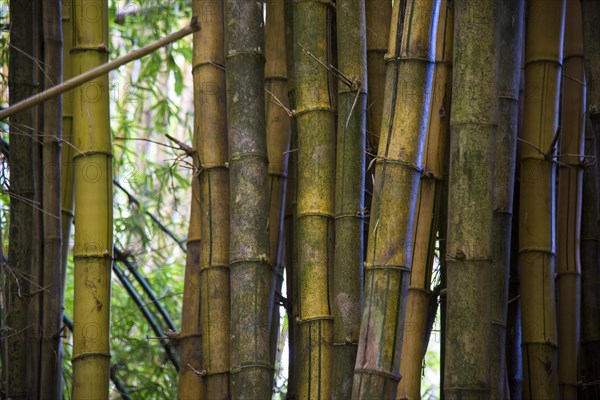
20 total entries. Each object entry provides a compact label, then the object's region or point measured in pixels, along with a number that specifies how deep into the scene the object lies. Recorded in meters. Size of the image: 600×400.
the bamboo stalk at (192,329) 5.27
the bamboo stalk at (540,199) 5.32
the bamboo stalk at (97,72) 3.30
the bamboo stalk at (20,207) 5.54
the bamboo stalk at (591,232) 4.90
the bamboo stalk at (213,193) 5.01
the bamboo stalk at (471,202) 4.33
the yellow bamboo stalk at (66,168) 6.04
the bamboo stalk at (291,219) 5.22
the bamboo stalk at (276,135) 5.39
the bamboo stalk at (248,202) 4.64
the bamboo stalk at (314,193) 4.73
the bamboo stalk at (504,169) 4.87
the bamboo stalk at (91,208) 5.04
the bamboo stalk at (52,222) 5.47
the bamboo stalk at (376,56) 5.42
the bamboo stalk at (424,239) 4.89
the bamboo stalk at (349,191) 4.60
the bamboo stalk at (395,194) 4.30
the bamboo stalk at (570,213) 5.57
